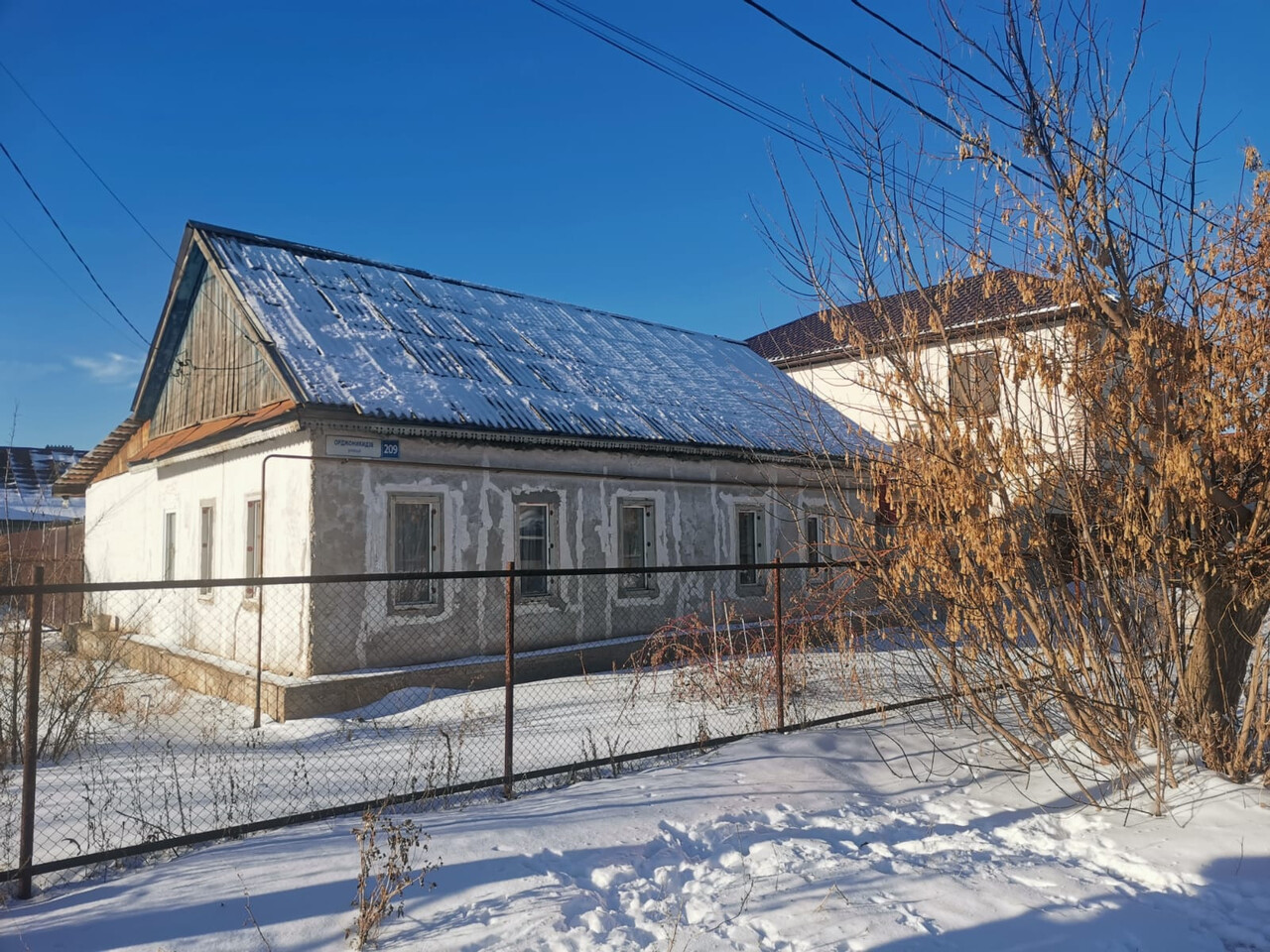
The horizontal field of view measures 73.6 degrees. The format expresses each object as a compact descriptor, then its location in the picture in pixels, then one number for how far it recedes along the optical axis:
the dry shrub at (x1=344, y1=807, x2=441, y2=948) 3.67
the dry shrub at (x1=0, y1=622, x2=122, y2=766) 6.79
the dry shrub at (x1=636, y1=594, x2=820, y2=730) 8.74
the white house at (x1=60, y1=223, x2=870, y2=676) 10.37
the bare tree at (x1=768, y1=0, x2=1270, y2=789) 5.02
